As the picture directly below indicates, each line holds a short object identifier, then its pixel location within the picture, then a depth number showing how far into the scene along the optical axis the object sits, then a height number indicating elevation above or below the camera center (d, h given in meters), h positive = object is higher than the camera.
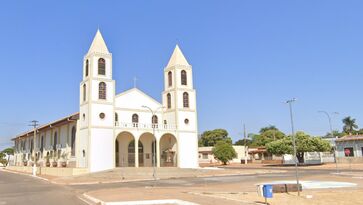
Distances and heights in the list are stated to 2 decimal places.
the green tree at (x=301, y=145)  59.78 +1.70
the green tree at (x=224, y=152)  72.94 +1.13
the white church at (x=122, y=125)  45.19 +4.92
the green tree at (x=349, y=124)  104.12 +8.25
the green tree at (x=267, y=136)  111.99 +6.22
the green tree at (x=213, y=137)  110.25 +6.35
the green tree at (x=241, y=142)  130.26 +5.65
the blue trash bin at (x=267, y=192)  14.58 -1.38
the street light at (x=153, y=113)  50.92 +6.58
